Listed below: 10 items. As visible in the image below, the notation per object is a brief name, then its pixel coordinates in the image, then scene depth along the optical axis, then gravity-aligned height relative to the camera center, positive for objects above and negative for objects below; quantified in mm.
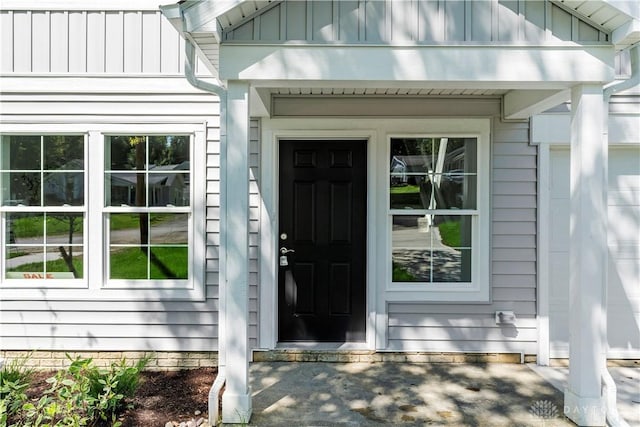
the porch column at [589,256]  2980 -298
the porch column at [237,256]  2951 -306
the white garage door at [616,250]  4293 -370
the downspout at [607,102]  2994 +768
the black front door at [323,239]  4336 -274
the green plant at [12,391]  2812 -1265
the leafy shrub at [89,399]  2691 -1252
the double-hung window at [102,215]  4168 -45
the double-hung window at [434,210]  4270 +17
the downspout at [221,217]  2986 -43
